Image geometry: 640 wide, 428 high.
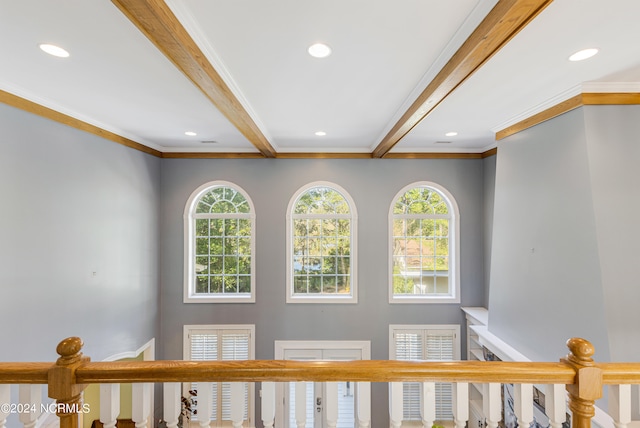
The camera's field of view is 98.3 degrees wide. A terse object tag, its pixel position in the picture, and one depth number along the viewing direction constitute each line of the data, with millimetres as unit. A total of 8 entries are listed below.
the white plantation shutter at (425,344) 4133
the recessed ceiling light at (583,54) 1701
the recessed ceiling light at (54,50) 1663
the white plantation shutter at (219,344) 4156
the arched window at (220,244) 4359
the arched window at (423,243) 4324
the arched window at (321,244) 4348
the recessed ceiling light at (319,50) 1666
